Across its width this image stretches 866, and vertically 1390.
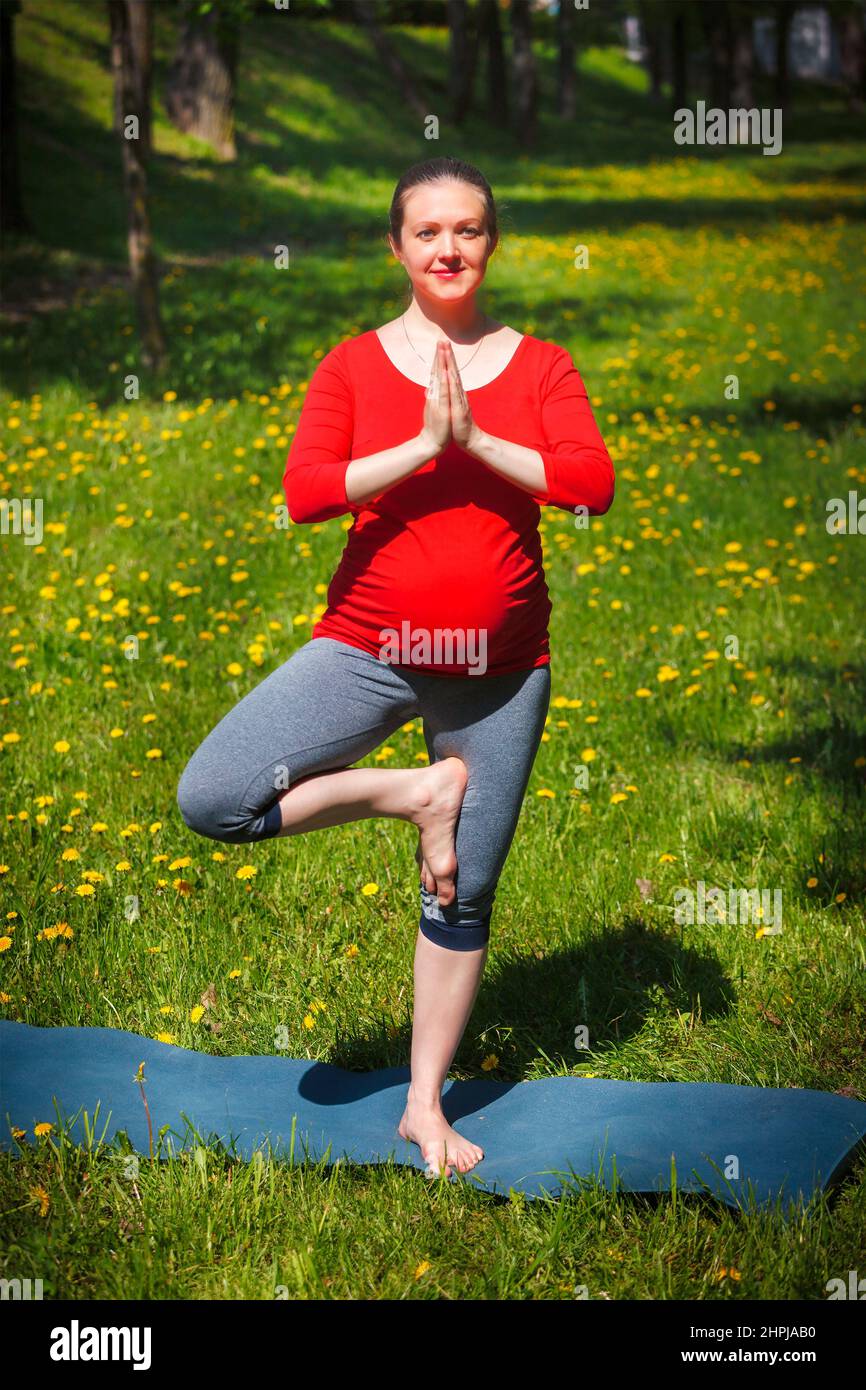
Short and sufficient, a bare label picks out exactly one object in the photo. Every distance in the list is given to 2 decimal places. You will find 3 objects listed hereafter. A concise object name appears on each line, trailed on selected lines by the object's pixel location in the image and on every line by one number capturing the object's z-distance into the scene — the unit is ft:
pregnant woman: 9.04
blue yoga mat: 9.83
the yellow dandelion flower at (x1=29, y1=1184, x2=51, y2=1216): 9.69
